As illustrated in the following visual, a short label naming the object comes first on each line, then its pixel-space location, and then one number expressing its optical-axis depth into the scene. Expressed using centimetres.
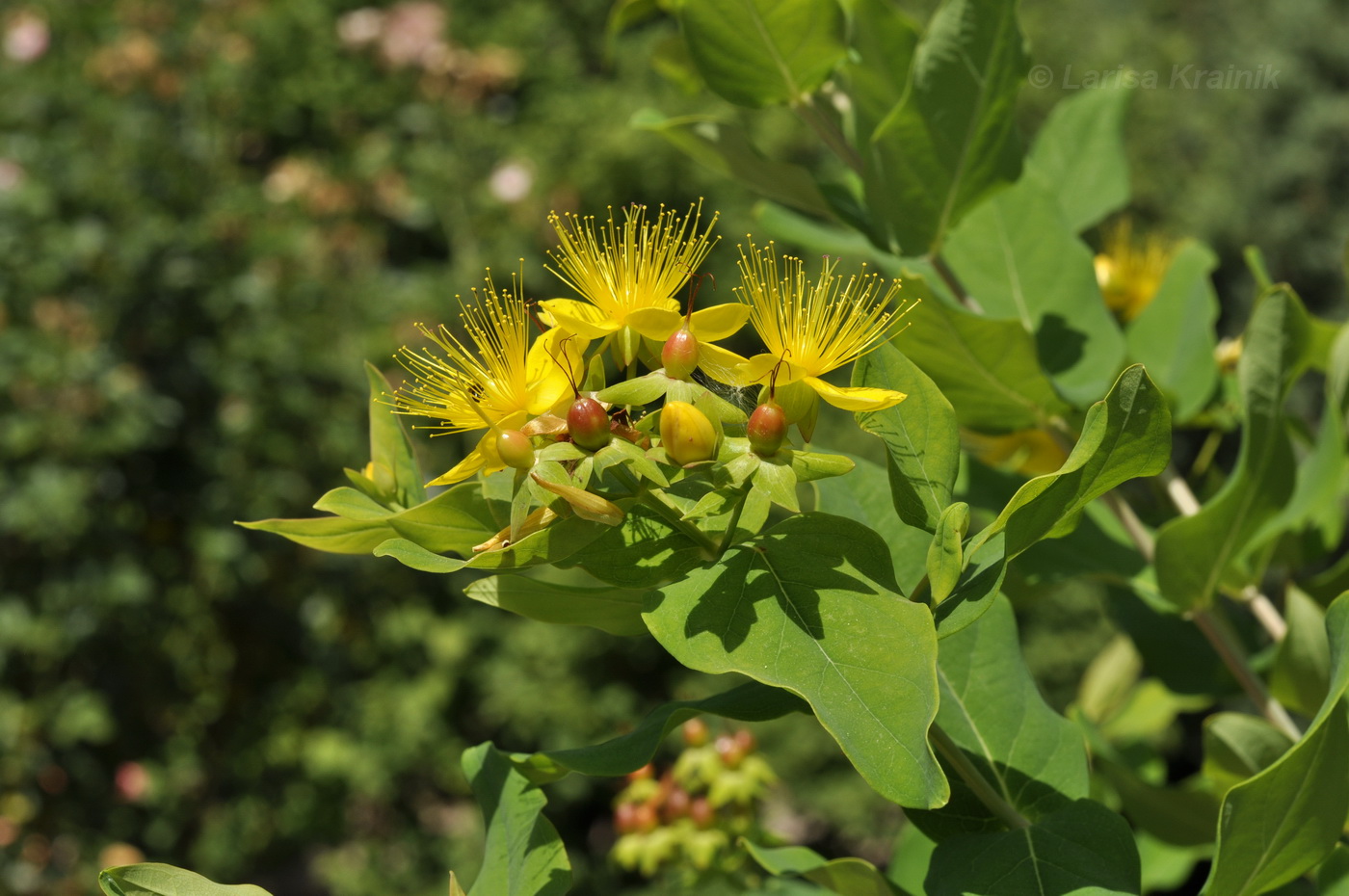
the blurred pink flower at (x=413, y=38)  222
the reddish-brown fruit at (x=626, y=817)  68
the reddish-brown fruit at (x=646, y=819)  67
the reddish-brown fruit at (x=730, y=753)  66
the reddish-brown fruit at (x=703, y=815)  64
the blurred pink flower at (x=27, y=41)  169
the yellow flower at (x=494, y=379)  43
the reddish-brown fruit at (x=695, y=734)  68
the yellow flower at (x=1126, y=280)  68
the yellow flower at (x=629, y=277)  43
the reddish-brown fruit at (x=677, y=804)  68
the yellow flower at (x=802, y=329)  43
